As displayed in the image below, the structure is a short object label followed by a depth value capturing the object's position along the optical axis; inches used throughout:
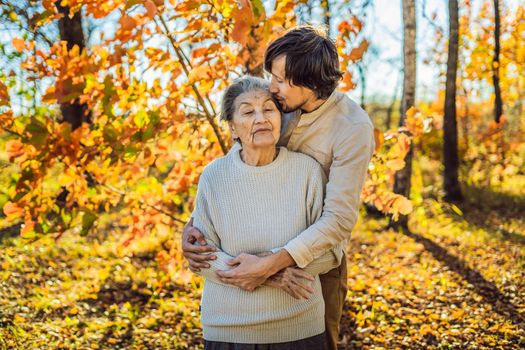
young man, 77.9
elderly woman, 80.4
